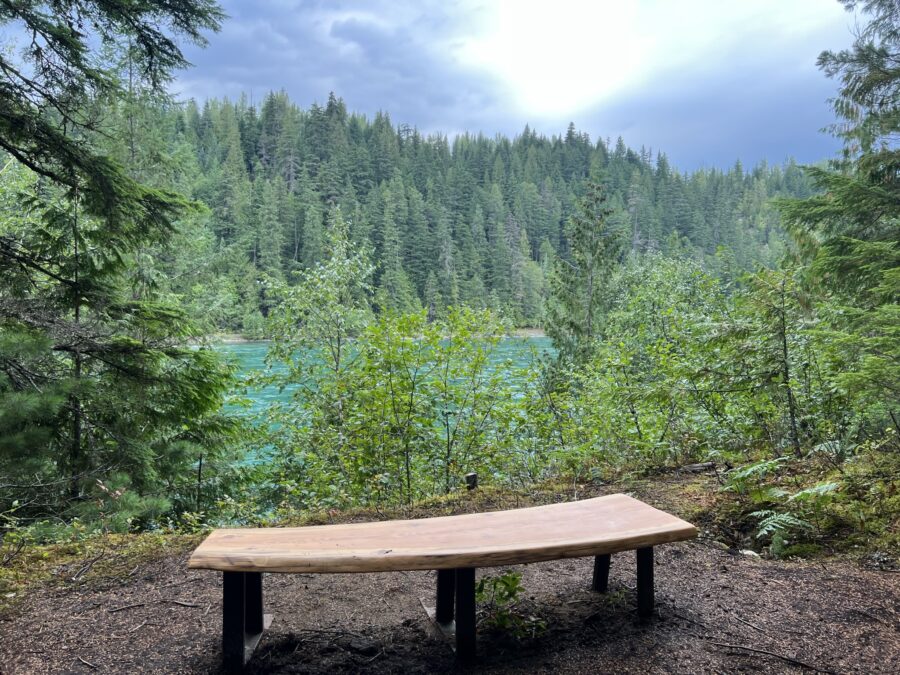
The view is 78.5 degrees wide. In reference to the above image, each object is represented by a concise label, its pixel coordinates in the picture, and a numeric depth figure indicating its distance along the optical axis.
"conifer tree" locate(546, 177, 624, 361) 18.80
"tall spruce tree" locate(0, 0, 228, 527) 3.57
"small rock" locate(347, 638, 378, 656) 2.15
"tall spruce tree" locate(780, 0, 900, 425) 5.39
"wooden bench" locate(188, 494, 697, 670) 1.85
